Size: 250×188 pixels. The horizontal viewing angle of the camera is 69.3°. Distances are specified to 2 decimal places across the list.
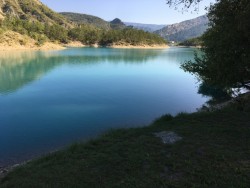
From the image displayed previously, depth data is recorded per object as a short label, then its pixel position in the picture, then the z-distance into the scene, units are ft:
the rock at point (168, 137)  32.19
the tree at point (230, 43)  36.47
